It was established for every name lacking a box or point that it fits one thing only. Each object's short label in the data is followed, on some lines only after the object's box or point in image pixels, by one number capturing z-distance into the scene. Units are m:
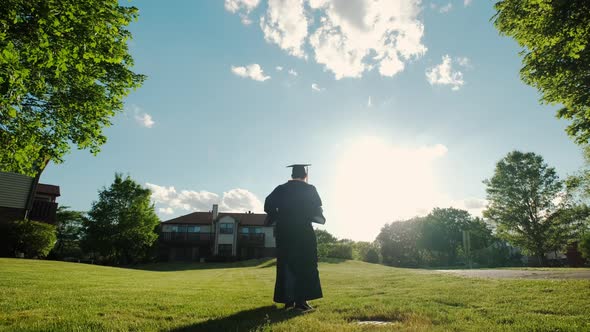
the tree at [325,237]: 68.11
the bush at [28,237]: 23.20
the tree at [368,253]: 66.56
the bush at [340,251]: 55.29
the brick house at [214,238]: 53.00
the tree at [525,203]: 40.18
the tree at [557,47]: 9.41
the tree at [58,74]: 7.80
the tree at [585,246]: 28.73
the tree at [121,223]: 40.84
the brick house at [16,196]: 24.70
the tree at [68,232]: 55.31
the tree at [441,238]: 71.56
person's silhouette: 5.73
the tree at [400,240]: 70.56
